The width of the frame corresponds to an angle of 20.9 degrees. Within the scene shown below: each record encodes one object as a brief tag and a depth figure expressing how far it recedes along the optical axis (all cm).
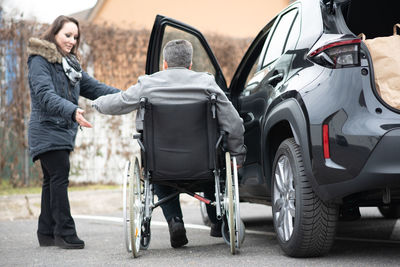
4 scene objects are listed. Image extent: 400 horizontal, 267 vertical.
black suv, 586
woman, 828
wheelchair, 705
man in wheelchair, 712
